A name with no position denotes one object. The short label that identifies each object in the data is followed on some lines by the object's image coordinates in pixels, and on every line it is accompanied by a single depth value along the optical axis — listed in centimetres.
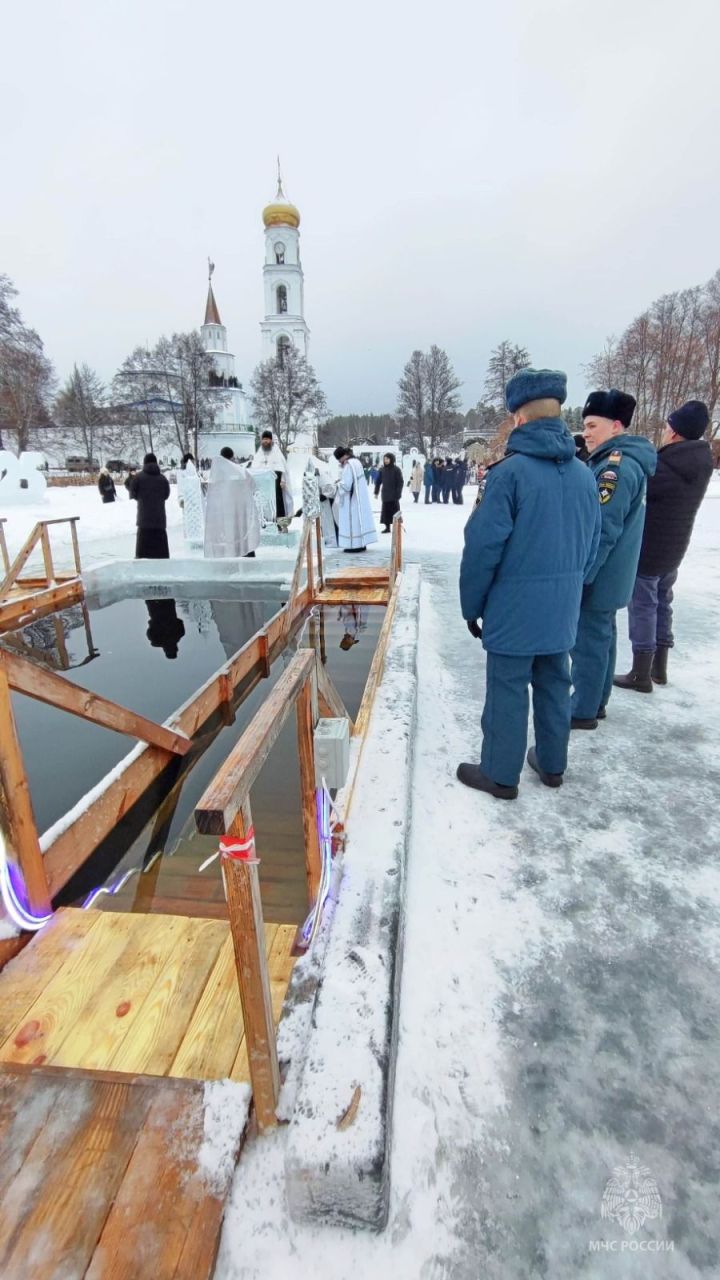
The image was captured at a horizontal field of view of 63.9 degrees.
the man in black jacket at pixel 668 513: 352
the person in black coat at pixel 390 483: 1137
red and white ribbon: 113
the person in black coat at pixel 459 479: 1972
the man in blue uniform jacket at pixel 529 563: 224
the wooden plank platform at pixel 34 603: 723
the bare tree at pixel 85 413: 5153
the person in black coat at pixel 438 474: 1977
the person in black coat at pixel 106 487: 2184
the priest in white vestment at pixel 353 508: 948
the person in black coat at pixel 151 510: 884
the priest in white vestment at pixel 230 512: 915
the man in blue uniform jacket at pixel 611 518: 290
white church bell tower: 5738
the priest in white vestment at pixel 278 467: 1188
